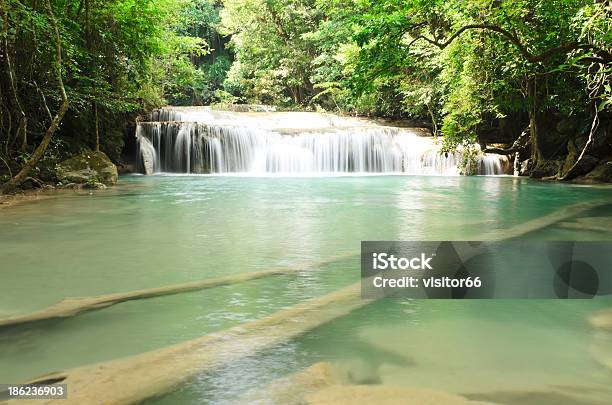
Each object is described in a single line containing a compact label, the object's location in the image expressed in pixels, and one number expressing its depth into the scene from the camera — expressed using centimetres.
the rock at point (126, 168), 1953
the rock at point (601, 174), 1484
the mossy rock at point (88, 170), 1262
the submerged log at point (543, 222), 637
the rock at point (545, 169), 1639
